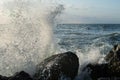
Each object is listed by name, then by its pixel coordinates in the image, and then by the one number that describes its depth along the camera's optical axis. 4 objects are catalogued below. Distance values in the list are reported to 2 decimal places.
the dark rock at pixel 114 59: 4.10
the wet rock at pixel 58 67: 3.85
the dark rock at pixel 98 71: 4.17
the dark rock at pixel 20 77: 3.56
